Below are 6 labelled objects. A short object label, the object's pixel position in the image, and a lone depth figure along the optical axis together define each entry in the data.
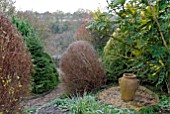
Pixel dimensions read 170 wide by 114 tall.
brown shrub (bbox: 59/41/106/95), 5.15
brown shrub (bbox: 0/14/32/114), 2.14
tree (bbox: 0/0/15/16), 6.09
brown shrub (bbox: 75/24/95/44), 7.65
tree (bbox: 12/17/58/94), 6.15
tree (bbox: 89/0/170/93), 3.63
